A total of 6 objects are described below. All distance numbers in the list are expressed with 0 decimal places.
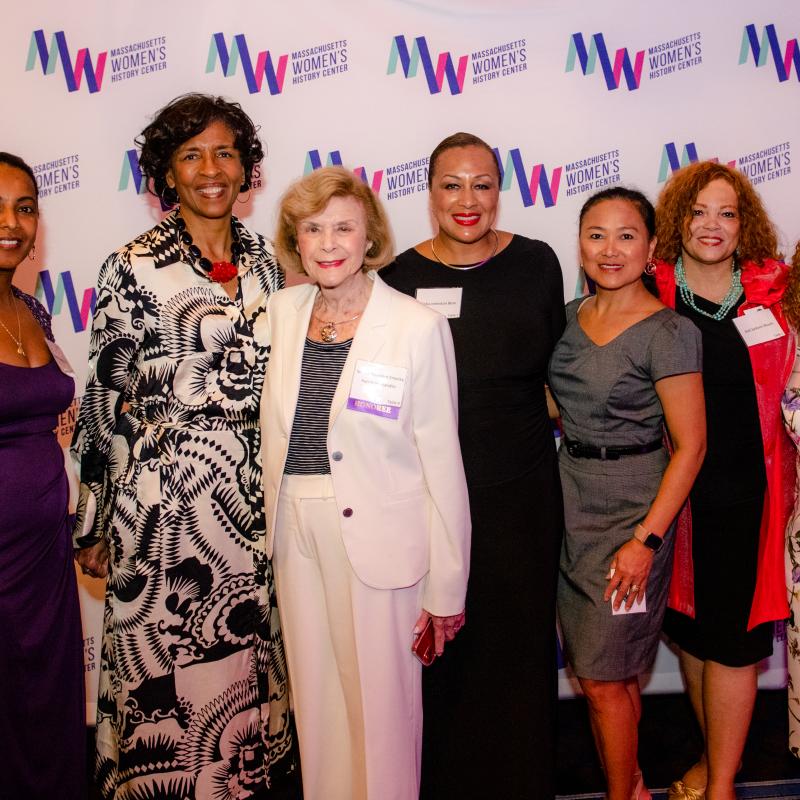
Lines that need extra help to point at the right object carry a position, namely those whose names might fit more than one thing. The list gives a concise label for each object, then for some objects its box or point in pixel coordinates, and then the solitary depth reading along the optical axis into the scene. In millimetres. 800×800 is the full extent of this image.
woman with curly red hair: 2377
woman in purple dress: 2141
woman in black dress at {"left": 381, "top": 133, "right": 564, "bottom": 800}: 2387
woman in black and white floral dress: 2189
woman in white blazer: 1995
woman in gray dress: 2221
